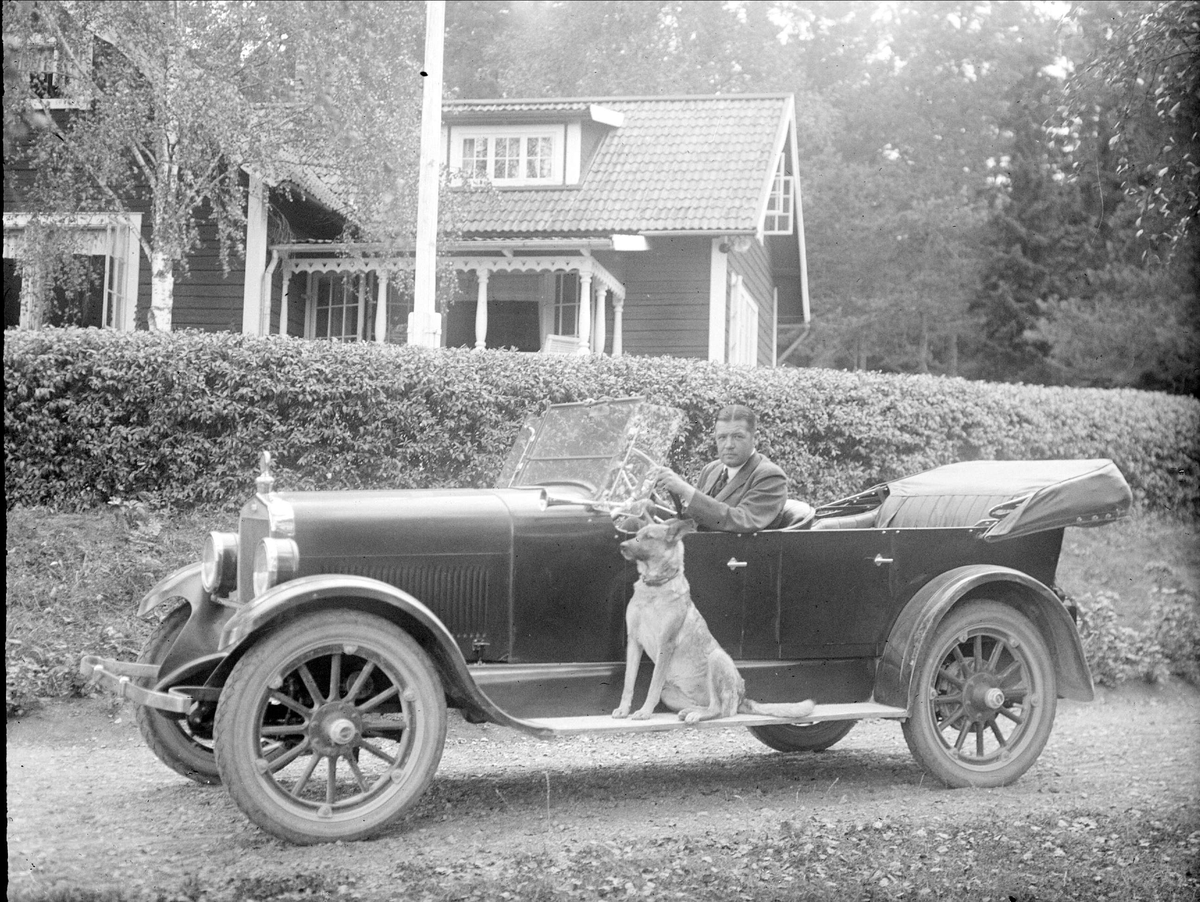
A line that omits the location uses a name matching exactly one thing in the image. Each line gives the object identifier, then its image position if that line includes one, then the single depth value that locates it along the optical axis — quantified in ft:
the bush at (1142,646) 28.17
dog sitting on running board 14.25
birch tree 31.86
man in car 14.87
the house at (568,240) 48.98
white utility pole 32.27
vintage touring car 12.56
